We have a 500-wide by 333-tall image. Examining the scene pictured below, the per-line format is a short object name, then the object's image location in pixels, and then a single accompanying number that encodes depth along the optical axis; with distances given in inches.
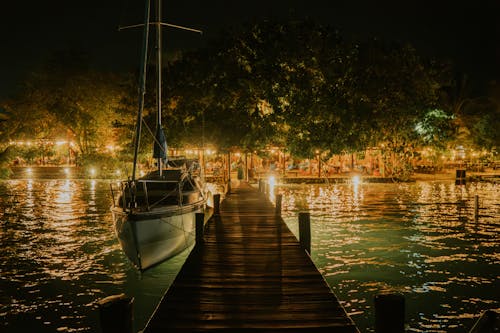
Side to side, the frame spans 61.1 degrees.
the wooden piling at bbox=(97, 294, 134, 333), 195.5
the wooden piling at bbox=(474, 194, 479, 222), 805.7
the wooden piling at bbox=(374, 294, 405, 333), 203.3
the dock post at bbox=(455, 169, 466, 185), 1449.3
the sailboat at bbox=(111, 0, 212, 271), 485.7
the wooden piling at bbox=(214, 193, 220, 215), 717.0
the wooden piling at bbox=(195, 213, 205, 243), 480.6
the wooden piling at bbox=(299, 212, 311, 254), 463.8
